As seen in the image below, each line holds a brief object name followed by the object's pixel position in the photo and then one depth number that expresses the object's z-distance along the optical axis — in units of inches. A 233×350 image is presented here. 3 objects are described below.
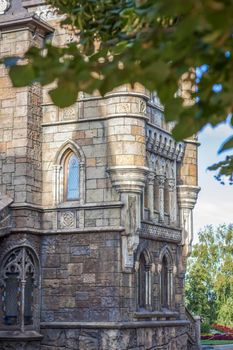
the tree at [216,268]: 1724.7
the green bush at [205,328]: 1405.0
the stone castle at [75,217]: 668.1
